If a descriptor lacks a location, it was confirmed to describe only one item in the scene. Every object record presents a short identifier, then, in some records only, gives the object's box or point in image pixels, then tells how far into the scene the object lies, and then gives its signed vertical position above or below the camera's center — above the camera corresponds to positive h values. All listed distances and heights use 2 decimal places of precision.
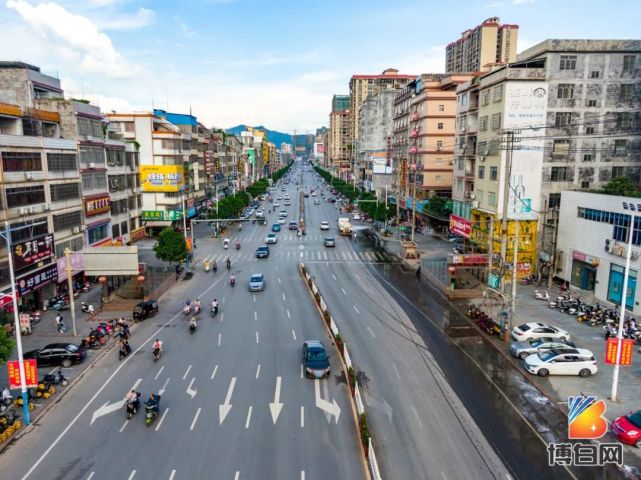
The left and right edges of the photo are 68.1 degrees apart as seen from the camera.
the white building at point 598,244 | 40.66 -7.21
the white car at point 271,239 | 79.44 -12.06
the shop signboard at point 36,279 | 38.81 -9.68
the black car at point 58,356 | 31.52 -12.42
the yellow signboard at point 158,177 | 76.06 -1.57
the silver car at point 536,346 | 30.92 -11.91
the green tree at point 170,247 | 55.78 -9.38
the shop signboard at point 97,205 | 53.55 -4.50
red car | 21.59 -11.92
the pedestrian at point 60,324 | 37.94 -12.55
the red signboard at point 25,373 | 24.20 -10.49
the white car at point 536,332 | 34.47 -11.94
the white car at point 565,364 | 29.06 -11.95
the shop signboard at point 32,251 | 38.69 -7.19
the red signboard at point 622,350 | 25.31 -9.66
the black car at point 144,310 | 40.94 -12.45
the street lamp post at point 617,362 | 25.25 -10.26
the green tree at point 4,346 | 25.55 -9.62
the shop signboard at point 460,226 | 60.25 -7.68
